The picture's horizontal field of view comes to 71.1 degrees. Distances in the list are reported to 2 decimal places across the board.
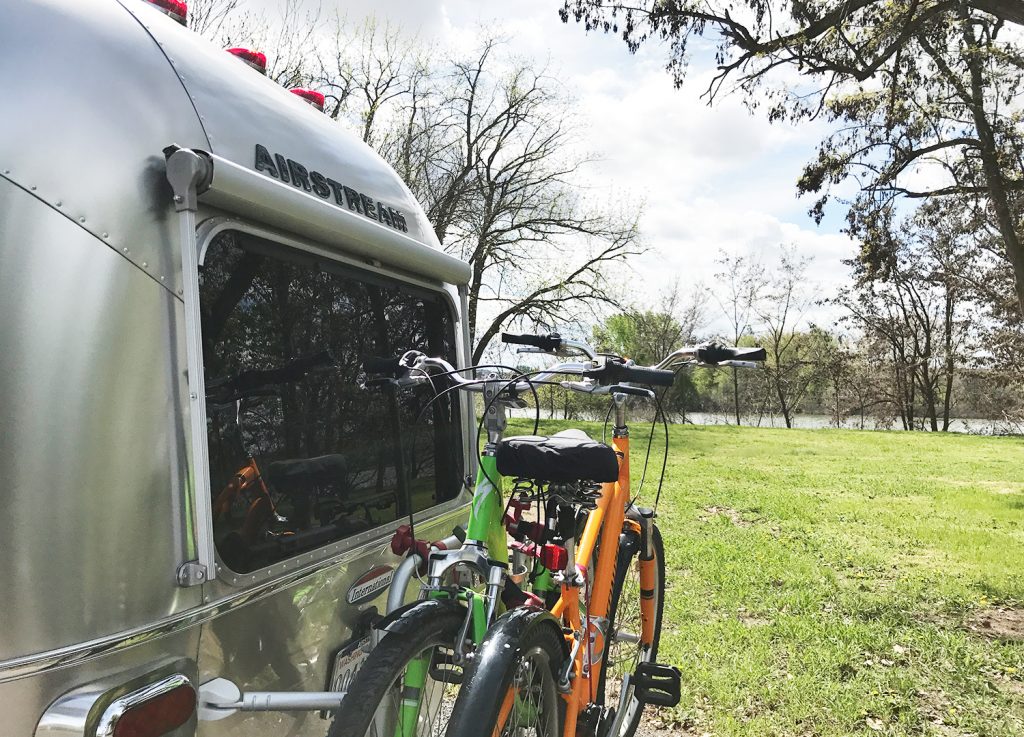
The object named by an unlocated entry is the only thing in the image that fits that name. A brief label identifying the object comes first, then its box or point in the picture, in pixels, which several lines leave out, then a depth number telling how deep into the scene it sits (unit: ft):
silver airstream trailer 4.51
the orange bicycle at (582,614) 6.05
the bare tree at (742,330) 114.62
